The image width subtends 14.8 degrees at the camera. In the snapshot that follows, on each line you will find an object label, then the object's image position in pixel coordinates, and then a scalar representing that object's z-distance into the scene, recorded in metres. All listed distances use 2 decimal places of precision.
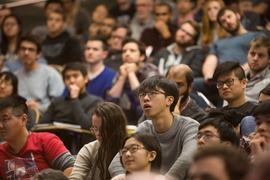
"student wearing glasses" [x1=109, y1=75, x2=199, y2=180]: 6.14
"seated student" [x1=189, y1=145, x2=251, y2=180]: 3.31
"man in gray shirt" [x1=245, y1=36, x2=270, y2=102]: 7.93
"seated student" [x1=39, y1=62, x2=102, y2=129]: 8.82
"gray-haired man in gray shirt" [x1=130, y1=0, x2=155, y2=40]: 12.52
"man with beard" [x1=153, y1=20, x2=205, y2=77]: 10.11
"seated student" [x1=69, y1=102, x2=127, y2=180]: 6.45
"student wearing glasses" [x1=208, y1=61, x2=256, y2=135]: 6.86
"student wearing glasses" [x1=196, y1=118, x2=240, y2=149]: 5.46
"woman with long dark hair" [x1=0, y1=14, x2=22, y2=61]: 12.17
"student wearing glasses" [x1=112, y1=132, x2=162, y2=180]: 5.61
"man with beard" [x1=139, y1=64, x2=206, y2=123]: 7.32
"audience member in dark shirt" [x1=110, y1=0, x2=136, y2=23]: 13.12
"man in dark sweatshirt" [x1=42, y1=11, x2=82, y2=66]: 11.98
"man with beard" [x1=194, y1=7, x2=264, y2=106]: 9.73
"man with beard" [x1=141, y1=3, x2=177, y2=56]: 11.61
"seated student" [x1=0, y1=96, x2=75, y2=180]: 6.78
